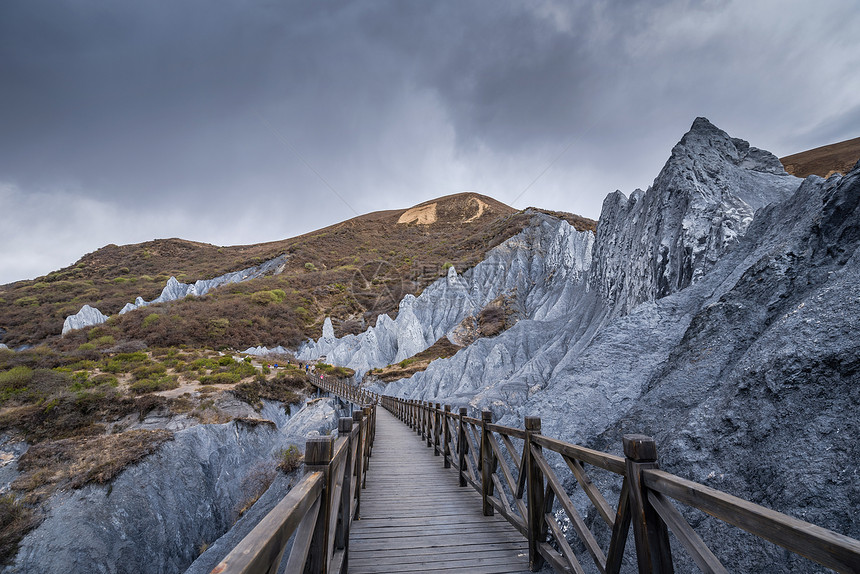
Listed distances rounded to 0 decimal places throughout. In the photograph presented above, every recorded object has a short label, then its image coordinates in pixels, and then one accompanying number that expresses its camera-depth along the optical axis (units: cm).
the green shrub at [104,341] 3282
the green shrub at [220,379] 2305
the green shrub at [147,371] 2304
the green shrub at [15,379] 1875
